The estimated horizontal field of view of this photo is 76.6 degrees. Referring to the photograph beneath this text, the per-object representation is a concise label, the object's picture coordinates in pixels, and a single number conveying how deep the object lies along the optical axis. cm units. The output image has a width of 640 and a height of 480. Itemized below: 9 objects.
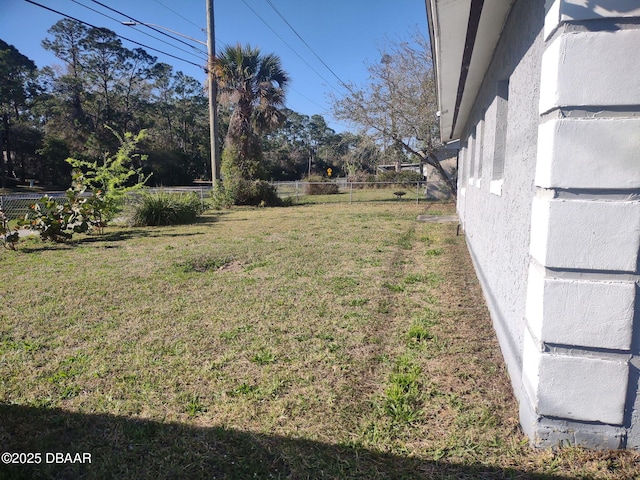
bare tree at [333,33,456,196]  1728
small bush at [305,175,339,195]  2709
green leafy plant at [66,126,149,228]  987
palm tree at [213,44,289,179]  1941
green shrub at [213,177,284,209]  1756
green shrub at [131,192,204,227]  1181
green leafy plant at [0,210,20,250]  786
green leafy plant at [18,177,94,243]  852
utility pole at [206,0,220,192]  1611
